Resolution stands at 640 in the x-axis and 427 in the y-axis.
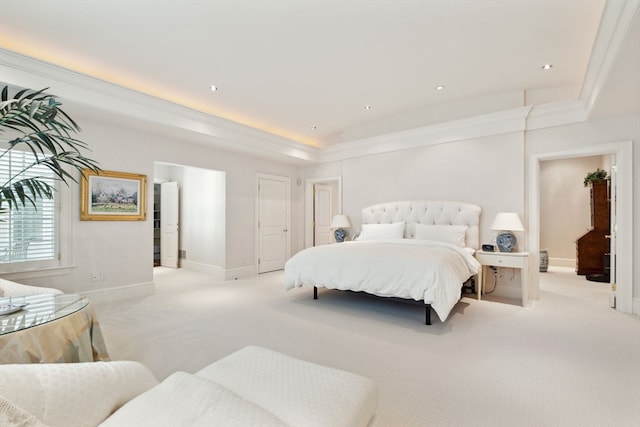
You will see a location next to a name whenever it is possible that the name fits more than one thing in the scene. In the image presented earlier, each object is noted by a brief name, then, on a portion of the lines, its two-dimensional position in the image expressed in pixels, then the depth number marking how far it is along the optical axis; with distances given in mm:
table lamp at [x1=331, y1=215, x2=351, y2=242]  5898
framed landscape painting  3908
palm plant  1878
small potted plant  5672
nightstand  3854
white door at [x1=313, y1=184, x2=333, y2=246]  7152
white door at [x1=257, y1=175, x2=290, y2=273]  6203
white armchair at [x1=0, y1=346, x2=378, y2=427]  817
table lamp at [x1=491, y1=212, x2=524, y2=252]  4070
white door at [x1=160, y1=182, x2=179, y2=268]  6859
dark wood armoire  5605
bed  3076
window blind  3322
